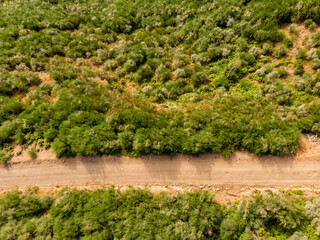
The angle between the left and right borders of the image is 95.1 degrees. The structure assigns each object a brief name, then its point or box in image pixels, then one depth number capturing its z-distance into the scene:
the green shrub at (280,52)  29.95
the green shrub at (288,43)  30.48
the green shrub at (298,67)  28.00
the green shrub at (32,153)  25.20
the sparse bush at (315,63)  26.97
